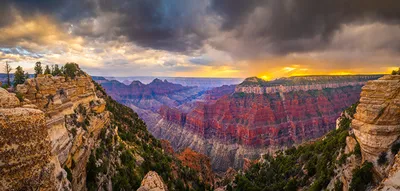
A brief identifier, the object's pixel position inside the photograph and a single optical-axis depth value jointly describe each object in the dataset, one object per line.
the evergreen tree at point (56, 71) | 36.20
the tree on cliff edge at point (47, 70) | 37.17
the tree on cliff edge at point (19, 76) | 32.00
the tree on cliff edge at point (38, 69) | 37.53
